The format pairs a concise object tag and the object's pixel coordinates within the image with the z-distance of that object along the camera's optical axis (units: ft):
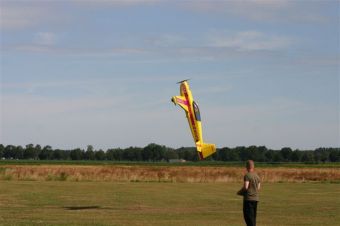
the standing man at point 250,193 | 57.67
